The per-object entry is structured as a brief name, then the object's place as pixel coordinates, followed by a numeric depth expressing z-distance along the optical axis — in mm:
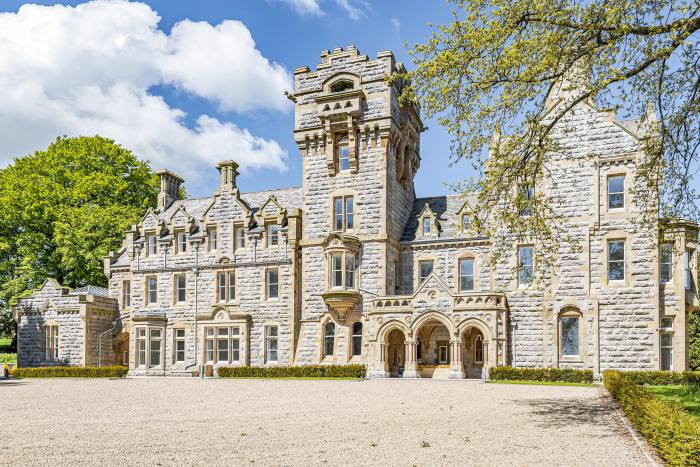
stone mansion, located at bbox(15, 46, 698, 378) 33375
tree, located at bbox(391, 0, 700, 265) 15617
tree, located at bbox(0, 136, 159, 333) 49625
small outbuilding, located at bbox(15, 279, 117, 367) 44500
